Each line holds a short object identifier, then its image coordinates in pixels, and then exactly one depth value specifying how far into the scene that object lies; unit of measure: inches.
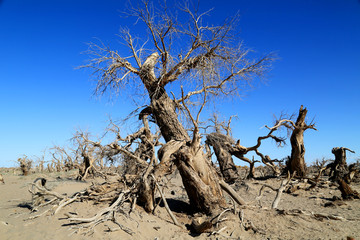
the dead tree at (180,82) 237.9
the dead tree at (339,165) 458.0
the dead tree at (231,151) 462.9
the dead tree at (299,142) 458.9
